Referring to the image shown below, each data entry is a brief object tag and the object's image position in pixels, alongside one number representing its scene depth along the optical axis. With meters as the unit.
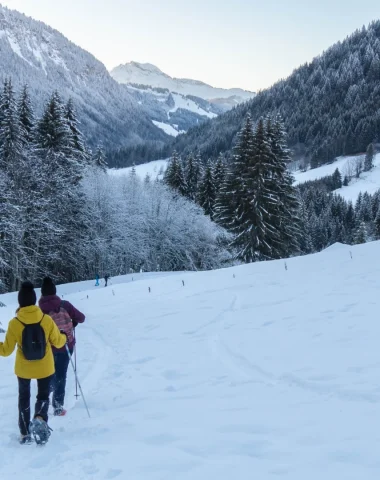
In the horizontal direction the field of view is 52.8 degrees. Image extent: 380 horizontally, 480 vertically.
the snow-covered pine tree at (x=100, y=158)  49.31
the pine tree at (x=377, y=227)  65.12
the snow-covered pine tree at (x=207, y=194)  44.28
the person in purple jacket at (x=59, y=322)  5.93
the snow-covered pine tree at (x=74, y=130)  38.09
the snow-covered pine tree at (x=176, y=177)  48.56
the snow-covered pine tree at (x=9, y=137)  30.95
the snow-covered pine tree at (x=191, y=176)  51.54
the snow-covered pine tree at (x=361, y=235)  71.50
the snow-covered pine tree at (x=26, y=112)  36.06
